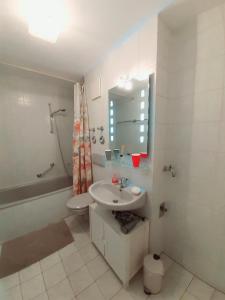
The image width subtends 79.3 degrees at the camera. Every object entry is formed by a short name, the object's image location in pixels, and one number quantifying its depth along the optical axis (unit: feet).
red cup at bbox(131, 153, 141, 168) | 4.32
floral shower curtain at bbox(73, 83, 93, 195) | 6.97
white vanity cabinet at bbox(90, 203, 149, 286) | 3.94
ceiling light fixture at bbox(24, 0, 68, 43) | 3.35
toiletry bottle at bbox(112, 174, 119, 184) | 5.36
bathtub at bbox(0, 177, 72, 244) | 5.87
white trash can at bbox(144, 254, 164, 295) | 3.77
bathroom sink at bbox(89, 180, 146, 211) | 3.93
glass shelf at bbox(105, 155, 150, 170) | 4.39
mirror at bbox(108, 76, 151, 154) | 4.29
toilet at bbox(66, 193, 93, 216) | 5.88
